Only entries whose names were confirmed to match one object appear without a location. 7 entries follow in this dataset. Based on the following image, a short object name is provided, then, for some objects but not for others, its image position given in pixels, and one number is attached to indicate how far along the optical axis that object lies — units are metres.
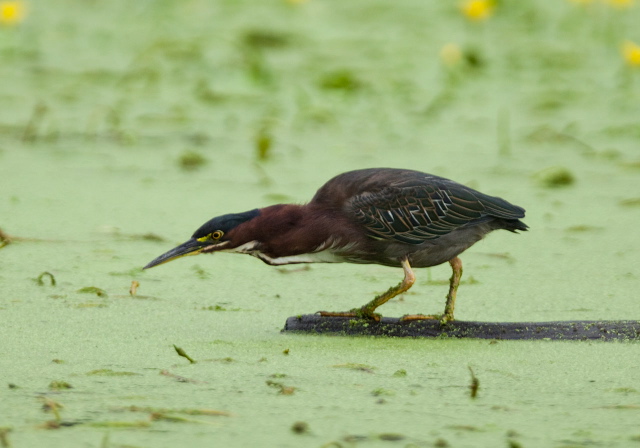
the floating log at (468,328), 6.64
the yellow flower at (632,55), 14.94
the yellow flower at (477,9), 16.58
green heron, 7.04
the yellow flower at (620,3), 18.78
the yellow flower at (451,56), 16.37
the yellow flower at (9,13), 16.34
